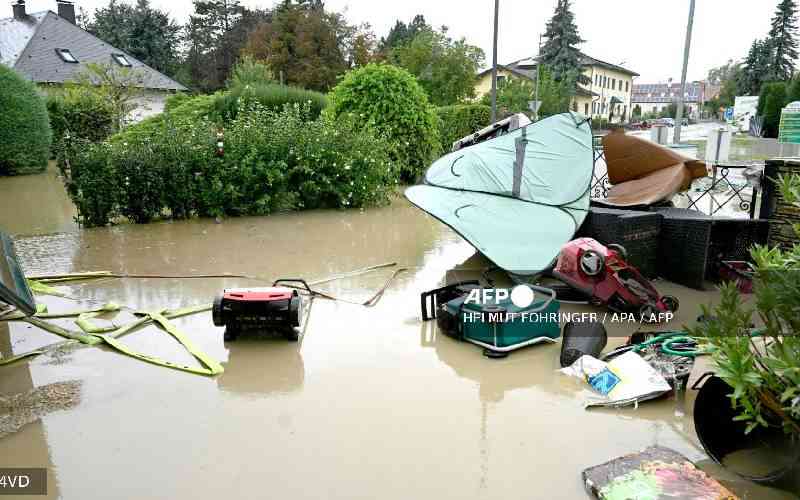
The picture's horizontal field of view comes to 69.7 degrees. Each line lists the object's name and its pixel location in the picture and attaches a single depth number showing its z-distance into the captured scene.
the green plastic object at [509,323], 3.99
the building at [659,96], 93.98
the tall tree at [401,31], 58.38
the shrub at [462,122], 17.28
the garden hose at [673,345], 3.50
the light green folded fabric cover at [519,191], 5.41
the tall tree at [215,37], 45.06
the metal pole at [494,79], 13.17
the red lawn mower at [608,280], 4.57
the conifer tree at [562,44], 52.44
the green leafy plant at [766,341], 2.12
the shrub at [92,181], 8.00
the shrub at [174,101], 19.06
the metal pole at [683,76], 11.70
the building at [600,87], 54.14
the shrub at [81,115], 18.48
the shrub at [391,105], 11.95
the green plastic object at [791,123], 11.67
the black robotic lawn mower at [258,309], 3.98
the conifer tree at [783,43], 51.53
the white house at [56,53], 27.05
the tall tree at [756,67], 52.56
